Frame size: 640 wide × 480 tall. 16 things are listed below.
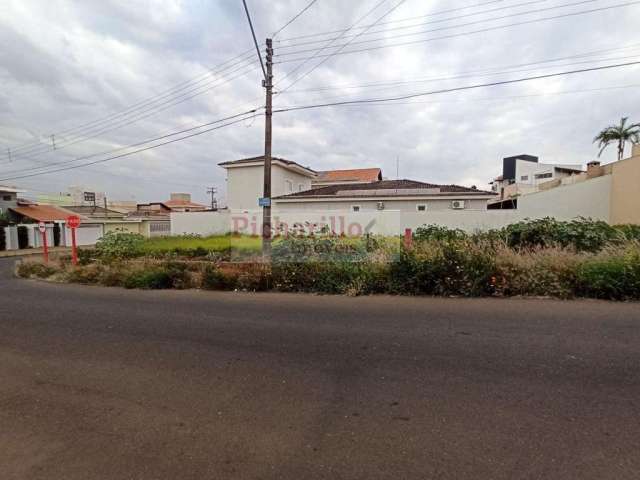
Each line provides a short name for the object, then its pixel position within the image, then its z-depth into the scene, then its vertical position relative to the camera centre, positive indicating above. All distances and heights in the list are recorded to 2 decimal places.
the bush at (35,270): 10.96 -1.41
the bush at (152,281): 8.34 -1.35
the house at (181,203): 57.61 +5.36
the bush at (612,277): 5.77 -0.94
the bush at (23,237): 25.77 -0.51
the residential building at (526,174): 36.62 +7.15
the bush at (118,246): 11.55 -0.63
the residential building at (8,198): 29.34 +3.25
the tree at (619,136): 25.74 +7.67
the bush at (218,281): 7.82 -1.29
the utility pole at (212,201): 59.50 +5.46
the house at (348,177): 36.03 +6.22
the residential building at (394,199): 19.84 +1.95
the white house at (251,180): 24.73 +3.99
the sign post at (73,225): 11.14 +0.20
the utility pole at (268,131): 11.28 +3.55
